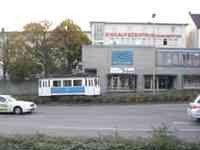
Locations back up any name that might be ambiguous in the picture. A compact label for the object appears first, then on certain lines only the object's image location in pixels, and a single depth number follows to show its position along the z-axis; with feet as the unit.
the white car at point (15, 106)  86.94
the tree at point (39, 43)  179.11
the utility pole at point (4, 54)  182.39
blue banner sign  168.25
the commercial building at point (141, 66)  167.84
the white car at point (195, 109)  62.85
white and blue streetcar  127.44
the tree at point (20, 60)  174.91
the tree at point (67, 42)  181.88
